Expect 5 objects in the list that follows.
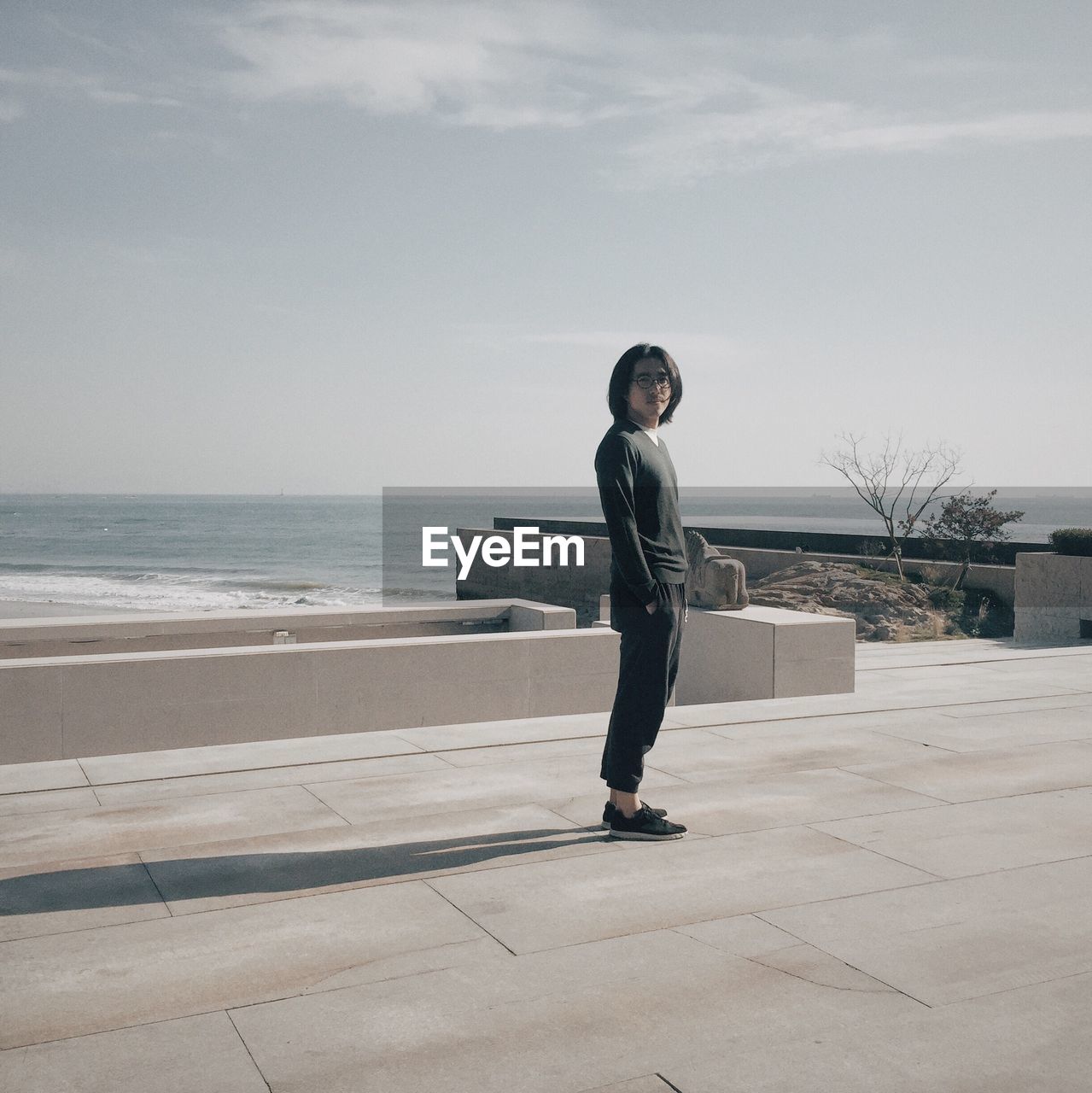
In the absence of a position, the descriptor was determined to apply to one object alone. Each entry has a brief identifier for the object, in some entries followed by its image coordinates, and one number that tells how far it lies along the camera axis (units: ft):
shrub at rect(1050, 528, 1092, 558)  47.55
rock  56.65
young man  13.05
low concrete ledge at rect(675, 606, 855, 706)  24.71
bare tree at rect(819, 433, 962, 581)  69.55
